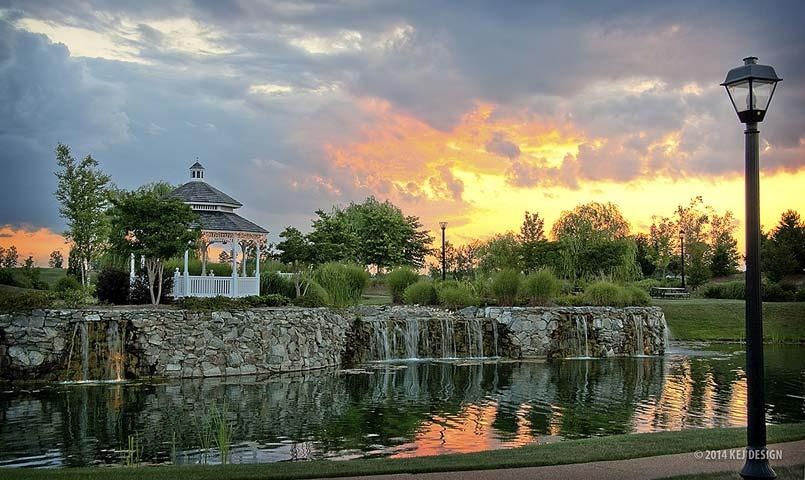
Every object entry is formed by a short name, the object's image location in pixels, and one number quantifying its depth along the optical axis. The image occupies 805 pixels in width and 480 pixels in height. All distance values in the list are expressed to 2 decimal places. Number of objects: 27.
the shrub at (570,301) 30.44
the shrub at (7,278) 37.09
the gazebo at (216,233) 24.73
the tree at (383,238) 57.78
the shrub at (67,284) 33.97
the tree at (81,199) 33.72
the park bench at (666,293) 44.50
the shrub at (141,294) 25.84
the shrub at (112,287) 25.83
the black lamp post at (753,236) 7.31
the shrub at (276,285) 28.27
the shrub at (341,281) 29.48
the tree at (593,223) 60.06
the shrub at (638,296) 31.65
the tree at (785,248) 53.44
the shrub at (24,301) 19.70
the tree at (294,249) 30.12
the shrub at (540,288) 29.48
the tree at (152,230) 23.81
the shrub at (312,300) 24.81
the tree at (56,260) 59.13
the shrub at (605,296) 30.45
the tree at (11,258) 49.44
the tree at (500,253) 43.94
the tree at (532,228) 58.66
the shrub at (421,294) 32.09
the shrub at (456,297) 30.06
